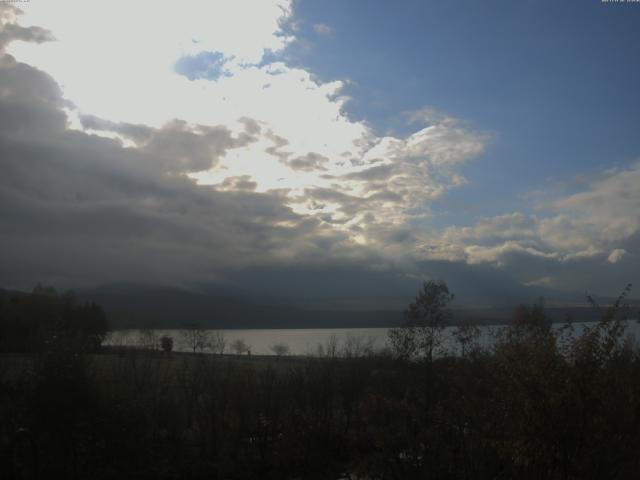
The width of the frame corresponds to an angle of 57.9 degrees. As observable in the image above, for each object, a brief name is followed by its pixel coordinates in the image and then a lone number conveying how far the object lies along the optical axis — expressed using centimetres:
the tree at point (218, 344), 6506
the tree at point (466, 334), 3581
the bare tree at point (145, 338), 5006
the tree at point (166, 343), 7002
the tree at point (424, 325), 3803
